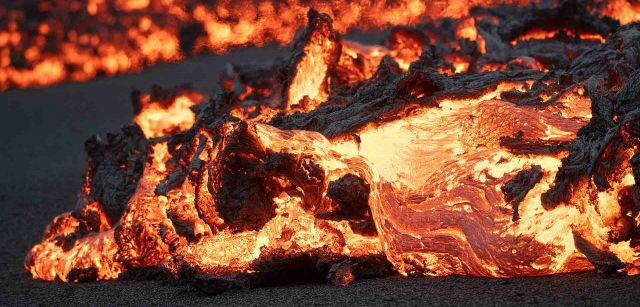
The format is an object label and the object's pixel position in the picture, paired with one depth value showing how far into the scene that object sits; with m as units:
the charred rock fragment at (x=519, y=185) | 5.94
